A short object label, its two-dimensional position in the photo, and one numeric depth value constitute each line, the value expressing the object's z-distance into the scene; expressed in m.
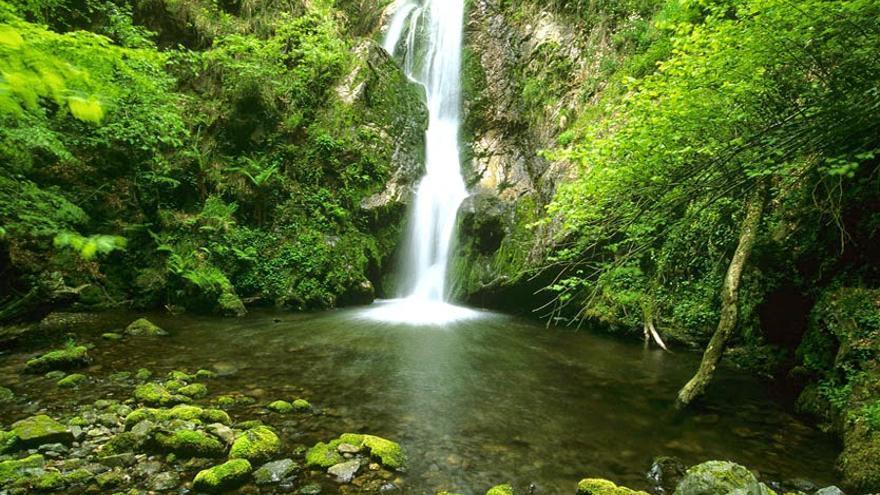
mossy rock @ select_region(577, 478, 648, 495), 3.32
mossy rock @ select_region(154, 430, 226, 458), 3.54
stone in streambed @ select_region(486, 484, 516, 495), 3.30
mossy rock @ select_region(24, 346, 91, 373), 5.18
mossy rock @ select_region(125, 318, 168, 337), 7.16
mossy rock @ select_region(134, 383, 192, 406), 4.53
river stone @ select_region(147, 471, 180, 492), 3.11
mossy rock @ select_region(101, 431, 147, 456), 3.50
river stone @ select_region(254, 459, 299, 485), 3.34
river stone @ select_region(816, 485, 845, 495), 3.39
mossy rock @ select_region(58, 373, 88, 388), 4.84
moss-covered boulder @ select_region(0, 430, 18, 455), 3.31
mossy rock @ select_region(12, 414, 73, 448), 3.44
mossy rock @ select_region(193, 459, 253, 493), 3.12
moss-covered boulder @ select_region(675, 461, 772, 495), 2.98
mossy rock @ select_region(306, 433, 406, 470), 3.63
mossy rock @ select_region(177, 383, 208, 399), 4.84
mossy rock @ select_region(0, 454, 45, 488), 2.93
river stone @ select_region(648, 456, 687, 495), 3.58
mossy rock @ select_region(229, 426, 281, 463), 3.57
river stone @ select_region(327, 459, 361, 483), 3.43
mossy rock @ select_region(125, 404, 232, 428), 3.98
